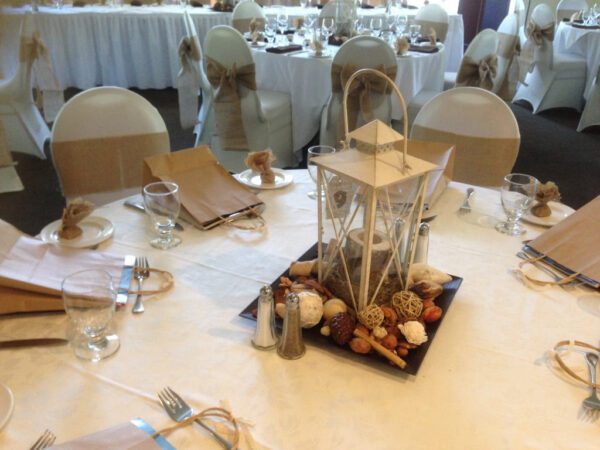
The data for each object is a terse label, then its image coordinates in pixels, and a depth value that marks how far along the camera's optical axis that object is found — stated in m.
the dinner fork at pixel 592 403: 0.68
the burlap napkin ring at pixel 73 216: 1.03
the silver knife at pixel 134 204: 1.20
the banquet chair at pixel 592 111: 4.09
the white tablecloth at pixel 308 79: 2.93
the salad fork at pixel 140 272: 0.89
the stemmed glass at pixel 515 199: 1.12
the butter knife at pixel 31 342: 0.76
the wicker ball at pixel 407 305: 0.80
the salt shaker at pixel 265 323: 0.76
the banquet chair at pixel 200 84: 3.04
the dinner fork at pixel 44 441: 0.61
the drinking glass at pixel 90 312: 0.76
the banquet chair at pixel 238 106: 2.77
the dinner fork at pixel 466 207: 1.25
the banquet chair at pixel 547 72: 4.30
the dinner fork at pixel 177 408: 0.65
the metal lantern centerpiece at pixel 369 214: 0.73
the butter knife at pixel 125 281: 0.87
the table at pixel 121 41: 4.48
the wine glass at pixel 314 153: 1.20
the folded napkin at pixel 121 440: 0.59
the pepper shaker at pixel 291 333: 0.73
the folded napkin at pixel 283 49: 3.06
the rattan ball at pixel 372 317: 0.77
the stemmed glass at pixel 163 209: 1.03
